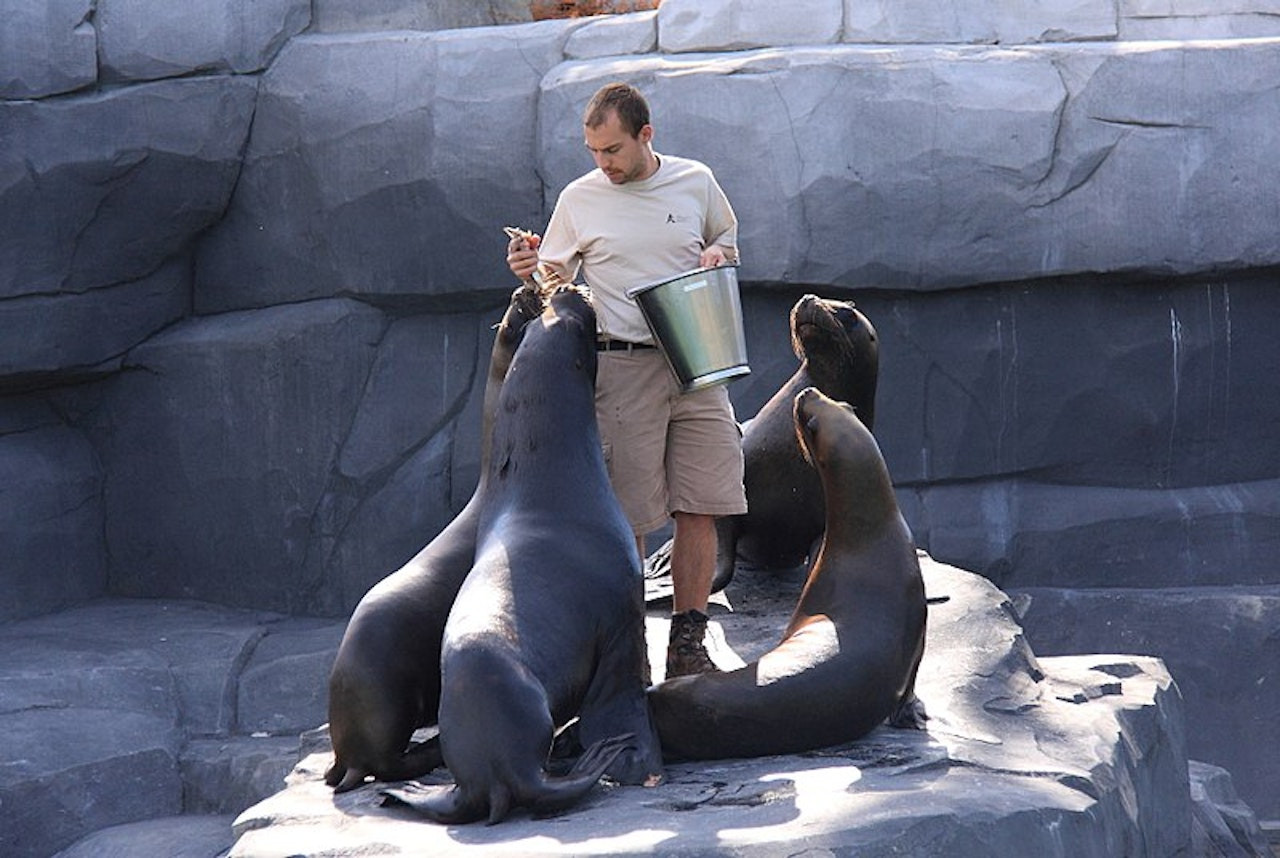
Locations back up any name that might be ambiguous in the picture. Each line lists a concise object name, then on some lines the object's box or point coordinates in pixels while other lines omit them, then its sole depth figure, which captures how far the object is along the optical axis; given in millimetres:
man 10055
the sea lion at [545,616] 7777
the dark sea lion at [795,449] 12320
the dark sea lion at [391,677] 8766
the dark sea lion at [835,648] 8906
